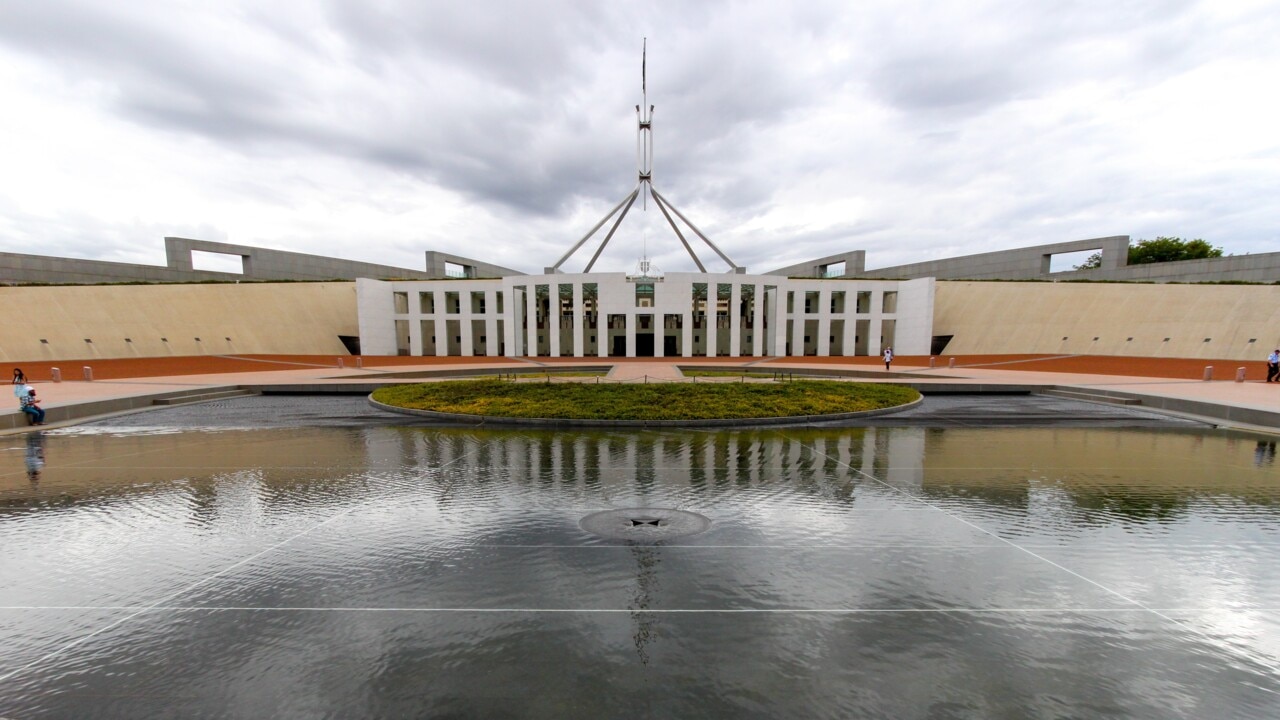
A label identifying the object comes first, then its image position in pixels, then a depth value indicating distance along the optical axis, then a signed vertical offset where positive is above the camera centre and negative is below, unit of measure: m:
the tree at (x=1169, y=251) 55.41 +8.72
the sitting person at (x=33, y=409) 12.38 -1.93
